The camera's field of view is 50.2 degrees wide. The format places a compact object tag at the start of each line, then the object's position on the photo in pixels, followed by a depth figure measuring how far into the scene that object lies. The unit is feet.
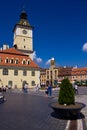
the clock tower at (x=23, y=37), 106.72
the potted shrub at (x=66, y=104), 15.43
